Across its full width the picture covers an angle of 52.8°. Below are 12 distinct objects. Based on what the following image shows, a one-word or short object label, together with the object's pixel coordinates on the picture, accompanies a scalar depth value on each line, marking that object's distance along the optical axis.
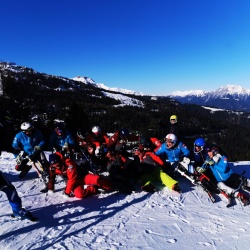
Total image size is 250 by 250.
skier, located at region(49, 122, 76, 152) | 9.88
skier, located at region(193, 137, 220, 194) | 8.39
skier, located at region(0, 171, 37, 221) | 6.01
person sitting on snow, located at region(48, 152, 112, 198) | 7.95
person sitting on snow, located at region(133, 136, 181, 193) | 8.49
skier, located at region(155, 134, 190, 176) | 9.62
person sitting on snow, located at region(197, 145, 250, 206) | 8.35
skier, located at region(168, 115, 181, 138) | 11.88
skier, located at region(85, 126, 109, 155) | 10.83
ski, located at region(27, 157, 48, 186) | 8.83
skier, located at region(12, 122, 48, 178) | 9.18
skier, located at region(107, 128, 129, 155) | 10.24
